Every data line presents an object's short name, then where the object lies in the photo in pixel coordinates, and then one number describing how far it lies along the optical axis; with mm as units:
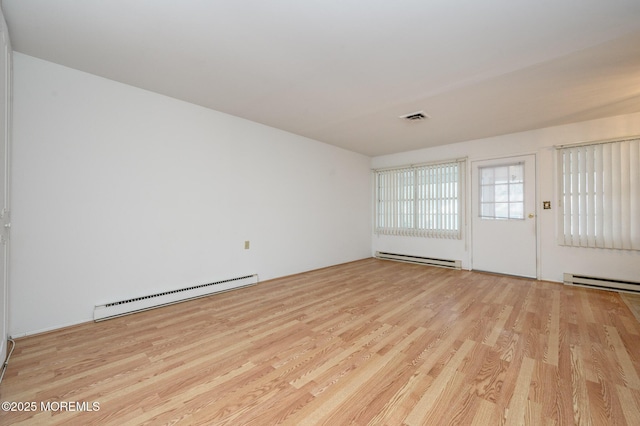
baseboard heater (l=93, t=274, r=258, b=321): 2779
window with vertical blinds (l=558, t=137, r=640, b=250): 3717
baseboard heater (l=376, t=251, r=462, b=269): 5277
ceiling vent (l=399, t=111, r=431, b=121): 3701
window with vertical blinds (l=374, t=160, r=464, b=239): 5305
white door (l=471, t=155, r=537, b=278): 4504
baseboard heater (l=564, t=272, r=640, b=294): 3707
